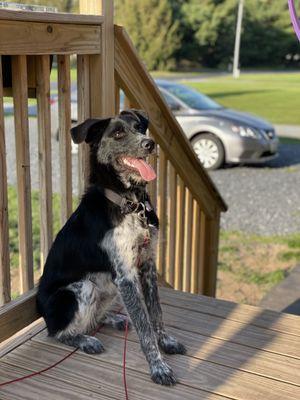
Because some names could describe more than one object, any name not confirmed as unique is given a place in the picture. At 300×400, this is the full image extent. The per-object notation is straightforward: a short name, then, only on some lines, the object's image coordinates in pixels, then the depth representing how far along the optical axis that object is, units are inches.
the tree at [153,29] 1750.7
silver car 443.2
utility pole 1980.8
